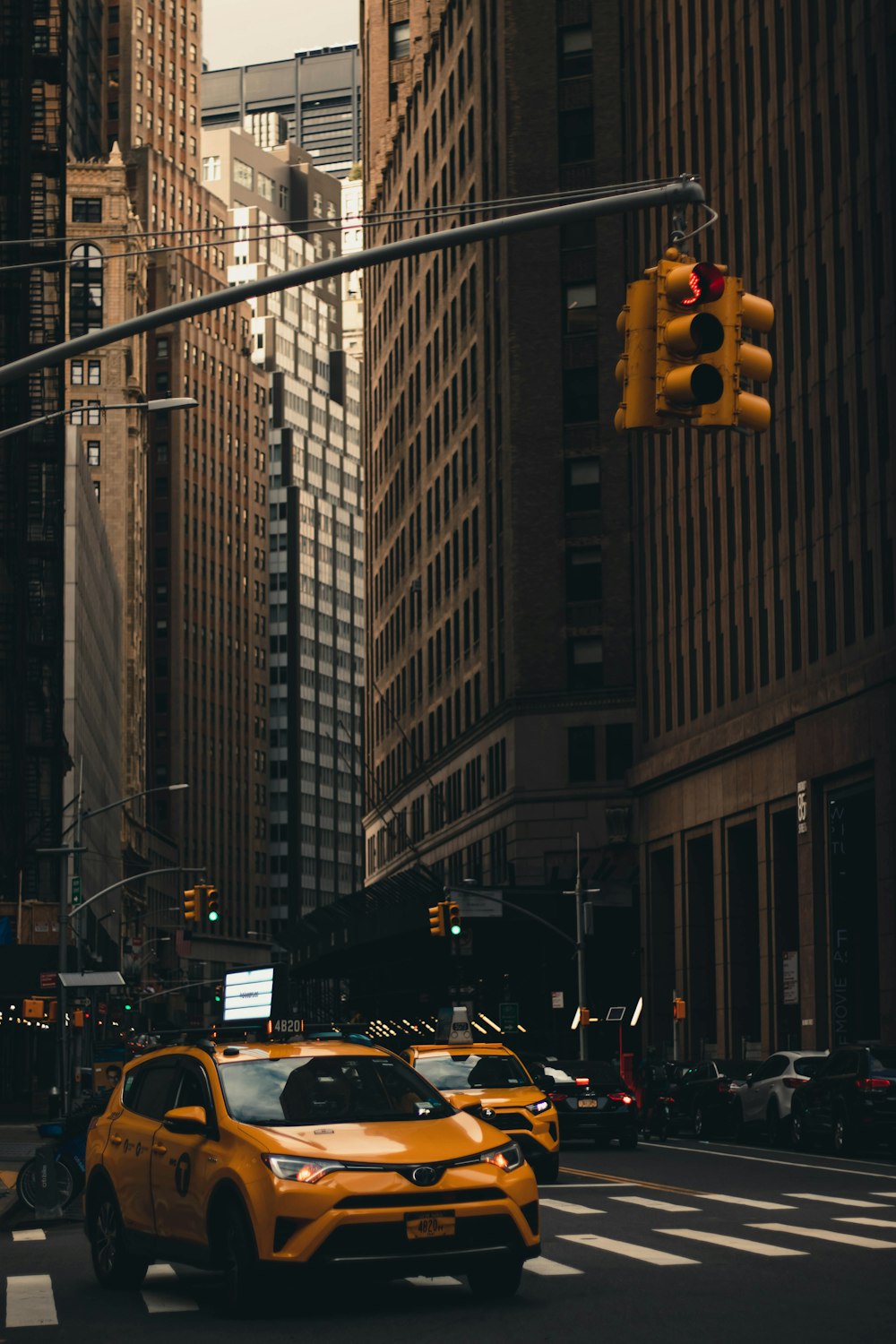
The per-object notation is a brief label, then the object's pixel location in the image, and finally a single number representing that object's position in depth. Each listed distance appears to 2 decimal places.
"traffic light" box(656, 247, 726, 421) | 12.98
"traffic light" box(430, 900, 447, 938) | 52.16
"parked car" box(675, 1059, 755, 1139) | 37.56
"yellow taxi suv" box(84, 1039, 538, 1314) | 11.75
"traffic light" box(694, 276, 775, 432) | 12.97
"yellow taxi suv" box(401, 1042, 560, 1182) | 23.84
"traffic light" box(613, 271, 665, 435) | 13.14
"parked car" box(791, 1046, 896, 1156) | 30.09
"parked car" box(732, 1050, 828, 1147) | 34.31
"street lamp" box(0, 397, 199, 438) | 25.41
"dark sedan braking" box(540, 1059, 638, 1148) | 32.47
